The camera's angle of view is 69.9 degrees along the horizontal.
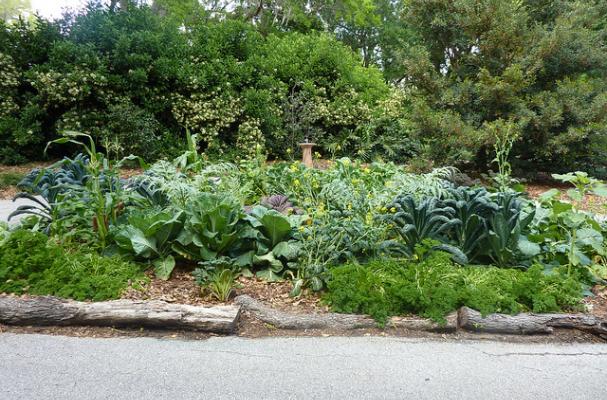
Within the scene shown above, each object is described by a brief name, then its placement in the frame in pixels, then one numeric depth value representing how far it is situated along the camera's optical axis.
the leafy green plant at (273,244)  3.37
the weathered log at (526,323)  2.73
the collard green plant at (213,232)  3.32
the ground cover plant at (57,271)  2.93
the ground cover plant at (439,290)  2.80
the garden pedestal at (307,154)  6.96
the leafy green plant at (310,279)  3.11
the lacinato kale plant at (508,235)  3.31
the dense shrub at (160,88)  8.87
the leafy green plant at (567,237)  3.38
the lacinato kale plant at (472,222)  3.36
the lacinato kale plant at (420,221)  3.36
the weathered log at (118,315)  2.68
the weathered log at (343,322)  2.75
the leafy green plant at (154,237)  3.29
